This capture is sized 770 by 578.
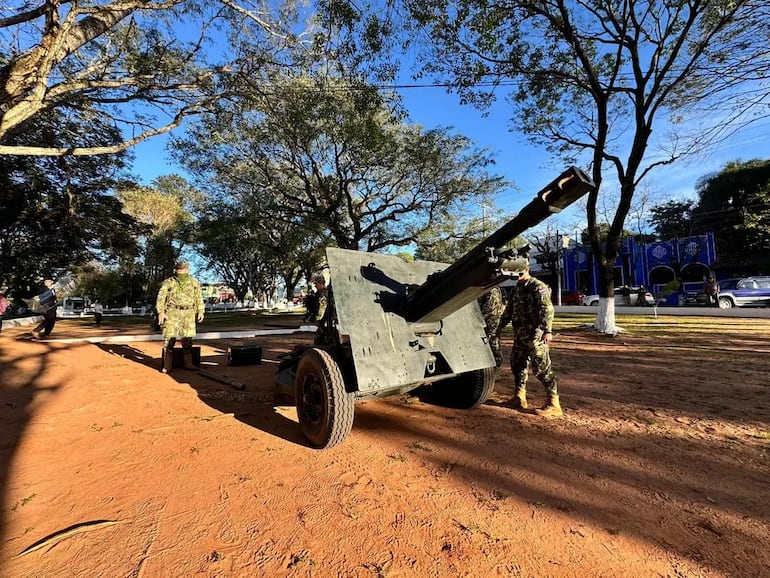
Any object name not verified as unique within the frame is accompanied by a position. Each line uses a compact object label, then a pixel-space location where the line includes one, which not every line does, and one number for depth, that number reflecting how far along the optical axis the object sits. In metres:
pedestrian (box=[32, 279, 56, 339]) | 9.46
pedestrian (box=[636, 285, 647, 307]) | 23.73
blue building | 26.56
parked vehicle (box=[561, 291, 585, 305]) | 27.69
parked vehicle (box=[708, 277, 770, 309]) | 19.59
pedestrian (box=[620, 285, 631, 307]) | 24.57
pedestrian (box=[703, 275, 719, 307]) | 20.31
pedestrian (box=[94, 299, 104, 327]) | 15.99
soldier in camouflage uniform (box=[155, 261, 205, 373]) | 6.14
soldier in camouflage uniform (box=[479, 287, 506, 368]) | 5.96
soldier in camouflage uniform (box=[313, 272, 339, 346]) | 4.15
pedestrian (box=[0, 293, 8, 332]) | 10.30
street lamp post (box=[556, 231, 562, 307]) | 27.58
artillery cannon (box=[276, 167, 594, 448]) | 3.15
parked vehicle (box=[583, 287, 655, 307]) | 23.03
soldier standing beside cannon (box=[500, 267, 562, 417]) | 4.29
